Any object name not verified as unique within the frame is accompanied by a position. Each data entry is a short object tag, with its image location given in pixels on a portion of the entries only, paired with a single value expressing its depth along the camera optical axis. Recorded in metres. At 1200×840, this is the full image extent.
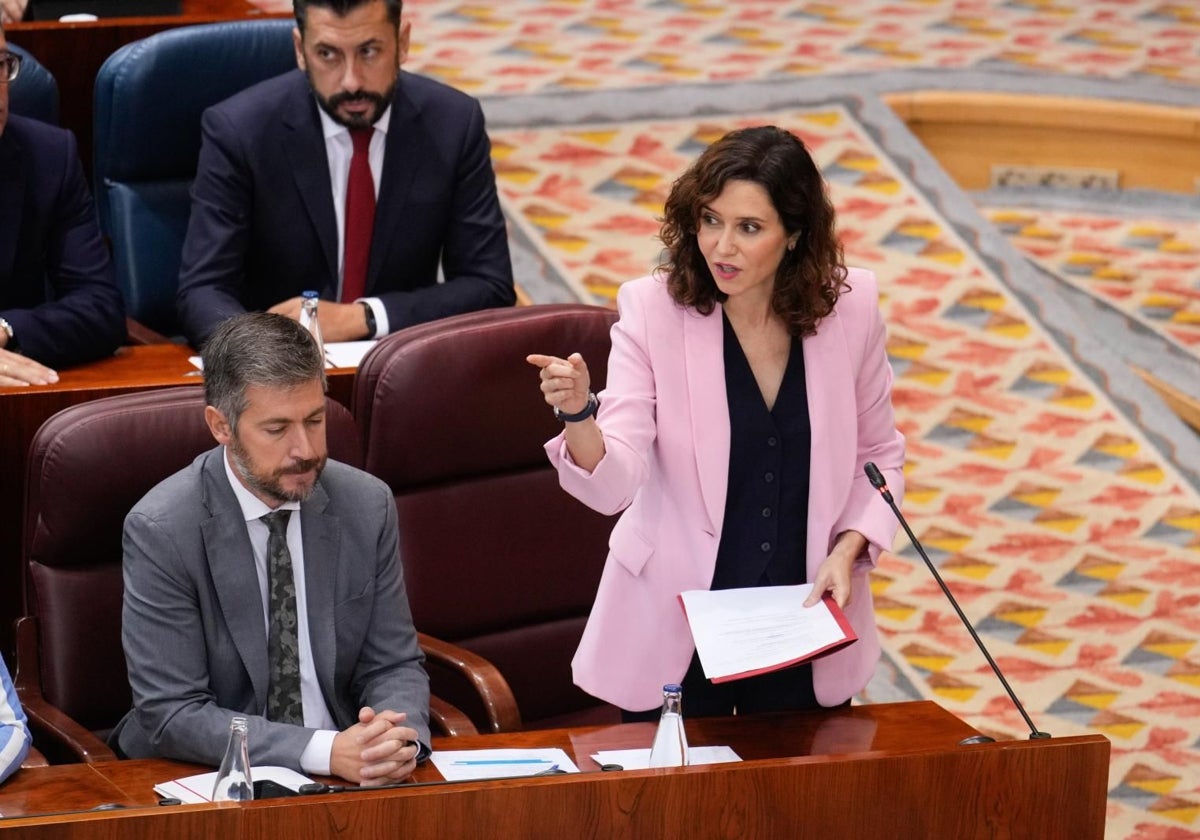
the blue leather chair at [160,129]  21.42
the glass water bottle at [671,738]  19.53
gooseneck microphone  19.57
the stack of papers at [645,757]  19.65
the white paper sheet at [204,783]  19.54
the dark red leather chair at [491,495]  20.35
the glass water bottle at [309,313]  20.68
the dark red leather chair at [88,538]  19.97
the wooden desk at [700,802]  19.24
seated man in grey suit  19.75
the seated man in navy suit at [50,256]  20.83
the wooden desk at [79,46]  21.84
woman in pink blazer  19.80
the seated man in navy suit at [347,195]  21.05
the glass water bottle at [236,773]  19.36
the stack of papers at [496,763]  19.61
